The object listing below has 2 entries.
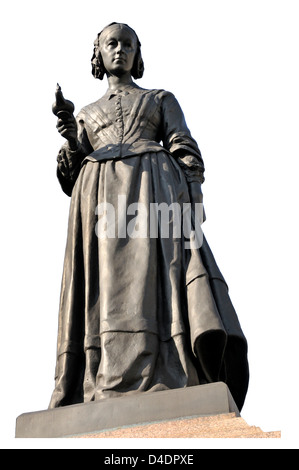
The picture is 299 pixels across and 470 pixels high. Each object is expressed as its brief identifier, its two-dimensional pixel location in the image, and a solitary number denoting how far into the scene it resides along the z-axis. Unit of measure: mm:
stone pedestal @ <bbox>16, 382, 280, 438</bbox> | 8609
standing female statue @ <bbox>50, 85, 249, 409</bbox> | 9578
